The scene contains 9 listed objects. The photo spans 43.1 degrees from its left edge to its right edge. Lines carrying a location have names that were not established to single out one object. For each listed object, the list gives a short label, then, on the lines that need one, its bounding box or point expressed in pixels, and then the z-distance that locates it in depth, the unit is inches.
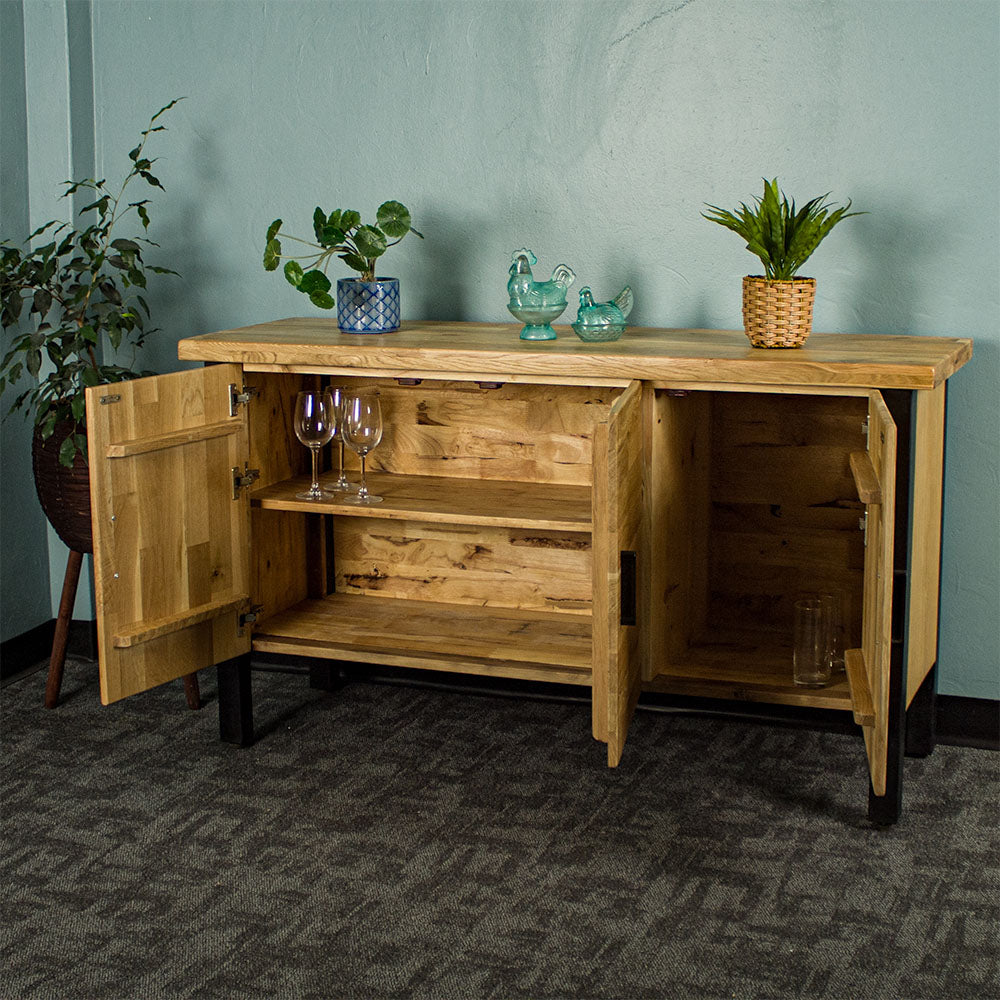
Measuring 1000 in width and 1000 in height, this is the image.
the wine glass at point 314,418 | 112.7
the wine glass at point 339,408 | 113.8
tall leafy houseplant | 123.0
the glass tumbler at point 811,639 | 111.6
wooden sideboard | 97.3
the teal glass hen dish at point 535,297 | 109.0
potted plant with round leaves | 115.5
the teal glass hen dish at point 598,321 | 108.8
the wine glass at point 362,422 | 113.7
